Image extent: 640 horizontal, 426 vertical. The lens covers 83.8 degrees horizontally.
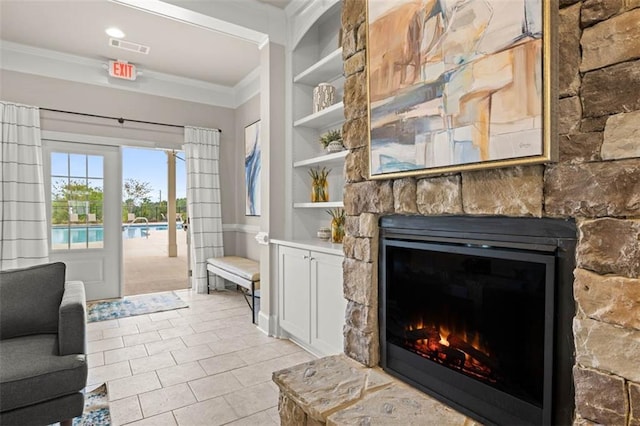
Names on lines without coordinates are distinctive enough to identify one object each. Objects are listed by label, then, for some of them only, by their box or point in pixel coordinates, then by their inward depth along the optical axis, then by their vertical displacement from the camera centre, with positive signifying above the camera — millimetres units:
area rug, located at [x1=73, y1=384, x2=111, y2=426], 2105 -1251
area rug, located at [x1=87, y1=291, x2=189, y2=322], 4238 -1228
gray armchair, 1731 -774
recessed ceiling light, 3820 +1945
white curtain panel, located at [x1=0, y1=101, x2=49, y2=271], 4113 +237
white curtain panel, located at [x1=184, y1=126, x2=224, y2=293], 5336 +161
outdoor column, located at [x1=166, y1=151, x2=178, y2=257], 7984 +133
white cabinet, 2680 -724
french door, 4703 -18
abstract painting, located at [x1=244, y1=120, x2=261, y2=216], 5148 +644
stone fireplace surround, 1078 +72
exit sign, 4582 +1834
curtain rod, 4547 +1269
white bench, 4047 -757
